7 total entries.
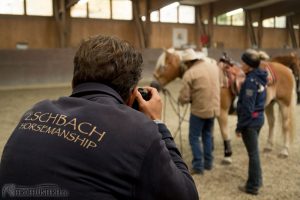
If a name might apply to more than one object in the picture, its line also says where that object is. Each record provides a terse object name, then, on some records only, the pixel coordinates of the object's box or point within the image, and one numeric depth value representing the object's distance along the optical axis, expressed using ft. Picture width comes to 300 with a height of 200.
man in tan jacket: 13.33
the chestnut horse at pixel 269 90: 15.31
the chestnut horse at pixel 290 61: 20.58
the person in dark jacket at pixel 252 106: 11.12
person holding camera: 3.30
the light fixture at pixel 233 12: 54.69
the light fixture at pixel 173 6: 52.80
